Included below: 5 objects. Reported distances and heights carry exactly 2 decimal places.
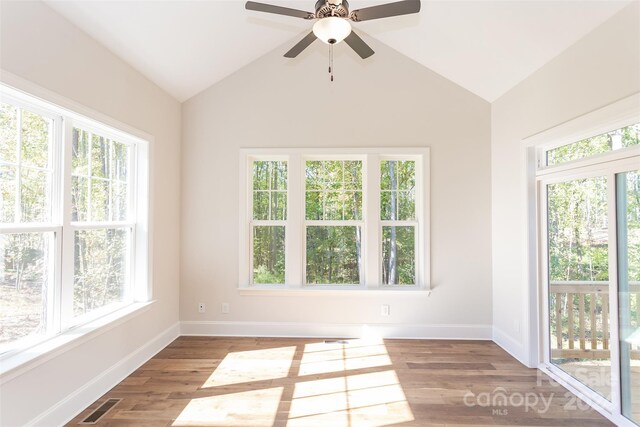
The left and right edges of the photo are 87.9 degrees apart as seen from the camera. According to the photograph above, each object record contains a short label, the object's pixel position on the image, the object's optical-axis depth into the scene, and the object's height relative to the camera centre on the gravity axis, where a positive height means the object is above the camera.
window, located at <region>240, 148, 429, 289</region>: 3.91 +0.04
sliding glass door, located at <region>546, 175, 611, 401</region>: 2.39 -0.45
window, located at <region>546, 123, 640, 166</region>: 2.15 +0.58
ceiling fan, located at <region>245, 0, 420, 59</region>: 1.88 +1.24
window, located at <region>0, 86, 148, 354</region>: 2.02 +0.03
